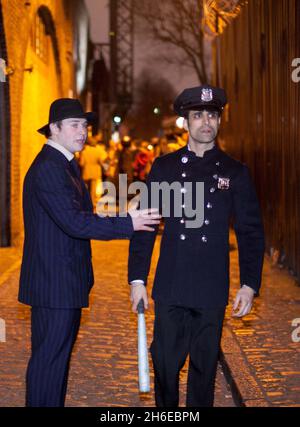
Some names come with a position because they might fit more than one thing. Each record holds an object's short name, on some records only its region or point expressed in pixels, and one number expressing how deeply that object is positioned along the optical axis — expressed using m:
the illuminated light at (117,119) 30.01
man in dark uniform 4.63
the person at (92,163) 22.52
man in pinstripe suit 4.47
